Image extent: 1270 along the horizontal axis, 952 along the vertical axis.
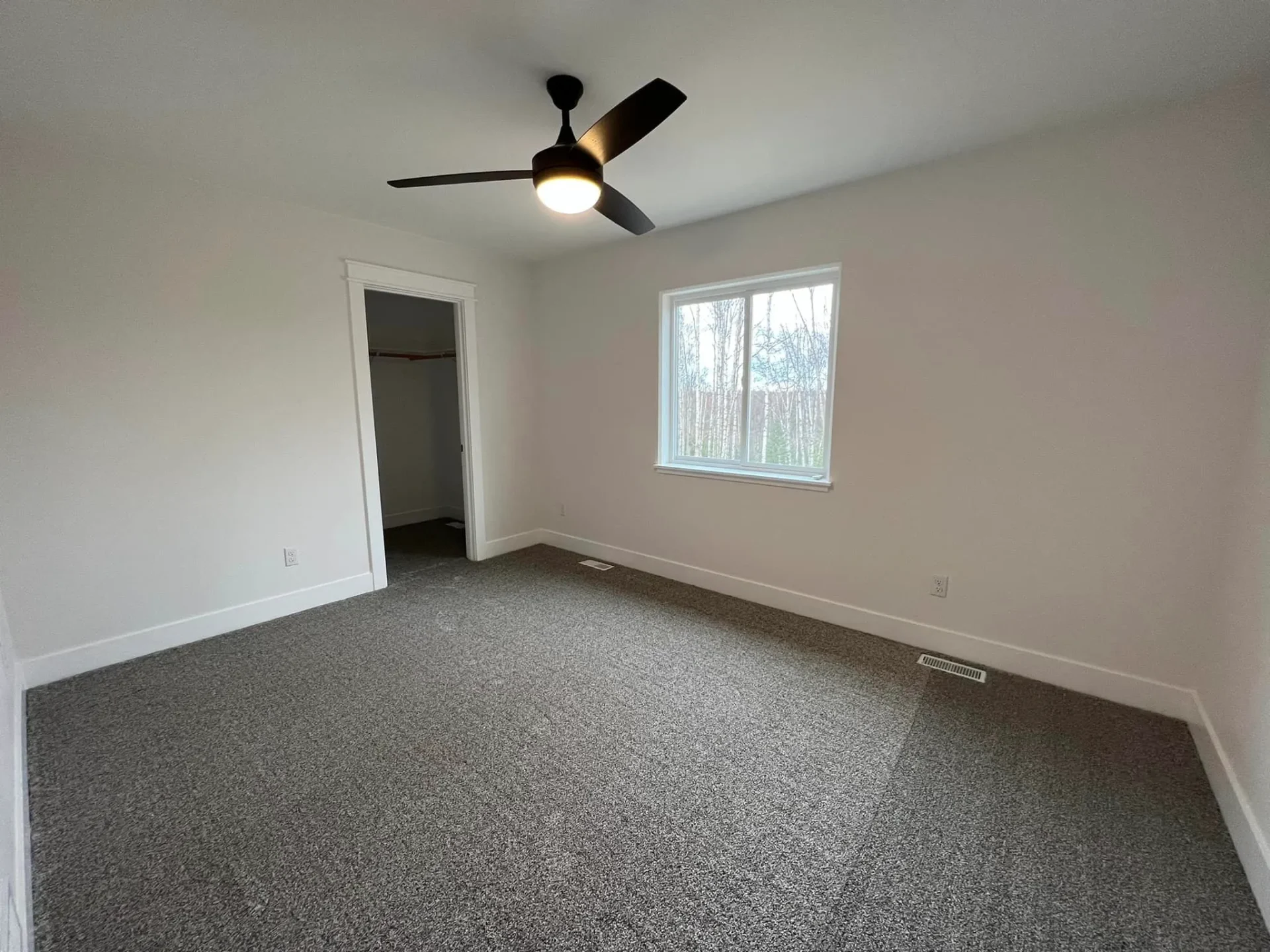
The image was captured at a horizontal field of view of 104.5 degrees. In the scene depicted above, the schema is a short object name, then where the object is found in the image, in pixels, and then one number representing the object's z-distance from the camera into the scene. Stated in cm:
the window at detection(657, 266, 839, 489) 300
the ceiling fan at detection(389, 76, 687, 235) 146
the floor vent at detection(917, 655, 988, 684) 241
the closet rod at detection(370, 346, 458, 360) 496
